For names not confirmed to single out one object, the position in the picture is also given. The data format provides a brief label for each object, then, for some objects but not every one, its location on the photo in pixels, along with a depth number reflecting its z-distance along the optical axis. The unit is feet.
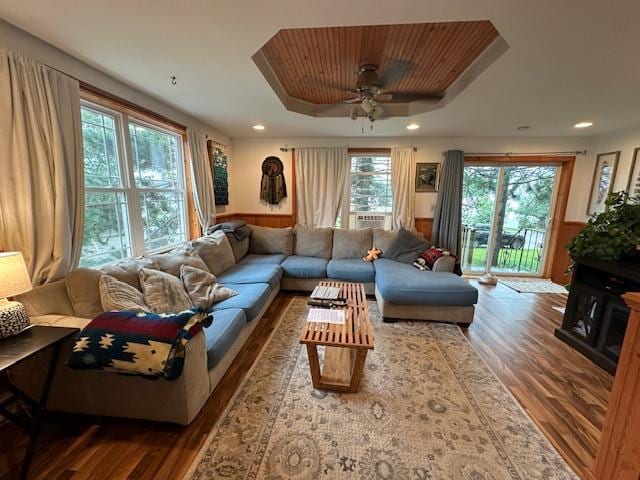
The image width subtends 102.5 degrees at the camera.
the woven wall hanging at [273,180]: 14.42
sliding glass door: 13.51
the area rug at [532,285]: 12.38
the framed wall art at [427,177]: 13.57
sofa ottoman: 8.60
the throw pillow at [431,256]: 10.59
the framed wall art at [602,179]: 11.29
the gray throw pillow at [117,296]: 5.24
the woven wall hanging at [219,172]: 12.14
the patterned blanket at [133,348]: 4.15
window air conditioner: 14.57
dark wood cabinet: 6.83
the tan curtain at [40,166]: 4.80
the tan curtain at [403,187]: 13.50
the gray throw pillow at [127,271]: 5.95
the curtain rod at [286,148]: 13.82
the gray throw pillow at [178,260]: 7.39
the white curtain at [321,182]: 13.88
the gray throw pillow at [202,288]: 7.13
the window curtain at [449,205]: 12.99
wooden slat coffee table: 5.34
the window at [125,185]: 6.89
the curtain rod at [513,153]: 12.61
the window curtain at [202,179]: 10.33
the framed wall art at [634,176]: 10.17
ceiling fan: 6.95
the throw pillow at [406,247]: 11.51
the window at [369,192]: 14.14
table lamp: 3.99
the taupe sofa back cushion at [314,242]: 12.49
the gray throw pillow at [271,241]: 12.54
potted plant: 7.32
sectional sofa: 4.68
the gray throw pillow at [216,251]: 9.33
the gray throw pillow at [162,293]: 5.92
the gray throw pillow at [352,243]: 12.38
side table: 3.77
